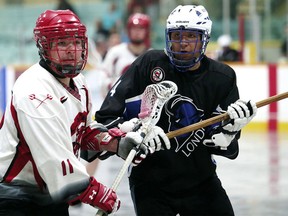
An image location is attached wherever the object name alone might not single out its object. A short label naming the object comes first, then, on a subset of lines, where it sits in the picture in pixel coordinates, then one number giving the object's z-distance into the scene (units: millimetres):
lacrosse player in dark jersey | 8875
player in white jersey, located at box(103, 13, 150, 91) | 16969
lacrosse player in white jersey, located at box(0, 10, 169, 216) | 7219
